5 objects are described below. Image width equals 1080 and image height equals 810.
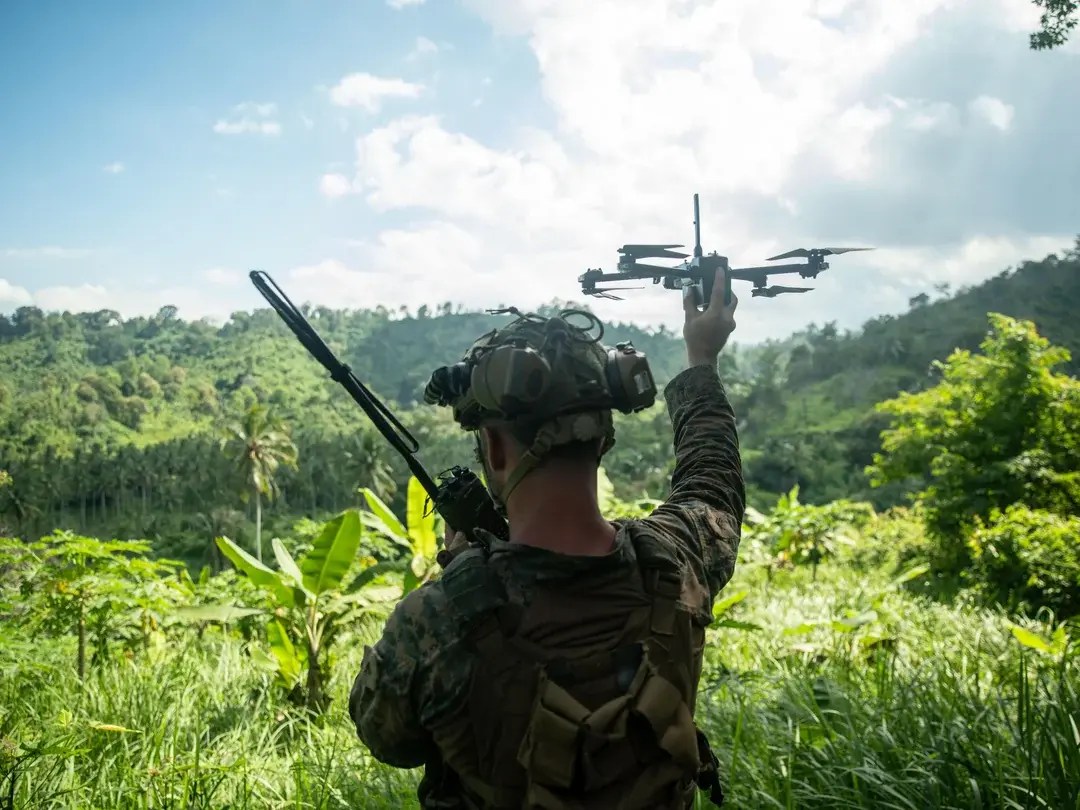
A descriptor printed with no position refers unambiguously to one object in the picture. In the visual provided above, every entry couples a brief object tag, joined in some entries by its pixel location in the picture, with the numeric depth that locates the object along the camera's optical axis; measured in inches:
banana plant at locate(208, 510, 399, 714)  211.2
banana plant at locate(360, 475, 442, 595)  241.4
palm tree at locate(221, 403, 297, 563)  1545.3
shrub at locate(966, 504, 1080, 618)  344.8
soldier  54.4
